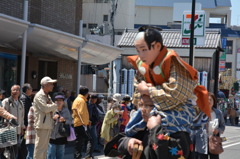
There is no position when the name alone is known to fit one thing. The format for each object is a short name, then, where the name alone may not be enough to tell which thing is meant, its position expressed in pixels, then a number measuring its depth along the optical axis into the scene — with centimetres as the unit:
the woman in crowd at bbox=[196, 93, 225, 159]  855
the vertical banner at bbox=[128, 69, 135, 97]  3184
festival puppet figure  418
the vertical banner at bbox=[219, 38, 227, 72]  4866
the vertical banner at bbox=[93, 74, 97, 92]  4569
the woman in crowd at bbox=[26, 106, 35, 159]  1014
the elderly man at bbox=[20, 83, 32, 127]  1088
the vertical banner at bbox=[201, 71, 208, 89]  3128
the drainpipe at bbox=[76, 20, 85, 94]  1663
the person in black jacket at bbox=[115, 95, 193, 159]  408
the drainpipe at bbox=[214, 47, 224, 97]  3584
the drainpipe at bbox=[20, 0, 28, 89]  1301
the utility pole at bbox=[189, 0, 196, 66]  1636
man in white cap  949
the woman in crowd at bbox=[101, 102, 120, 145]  1367
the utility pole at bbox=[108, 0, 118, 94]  3362
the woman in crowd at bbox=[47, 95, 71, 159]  1029
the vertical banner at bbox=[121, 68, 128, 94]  3244
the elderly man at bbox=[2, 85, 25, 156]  1010
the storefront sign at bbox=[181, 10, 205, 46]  1730
